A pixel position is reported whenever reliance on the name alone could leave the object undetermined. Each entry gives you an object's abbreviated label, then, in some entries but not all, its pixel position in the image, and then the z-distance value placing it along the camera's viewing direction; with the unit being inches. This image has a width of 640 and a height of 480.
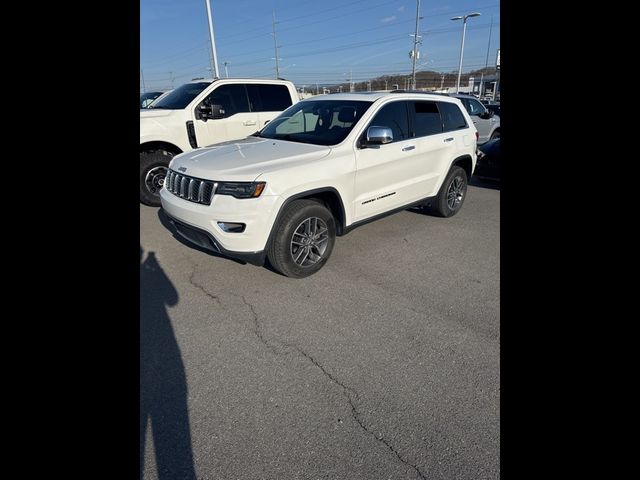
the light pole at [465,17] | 1071.4
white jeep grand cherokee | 133.7
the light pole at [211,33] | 641.0
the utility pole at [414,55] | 1170.8
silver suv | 443.2
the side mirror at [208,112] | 260.1
